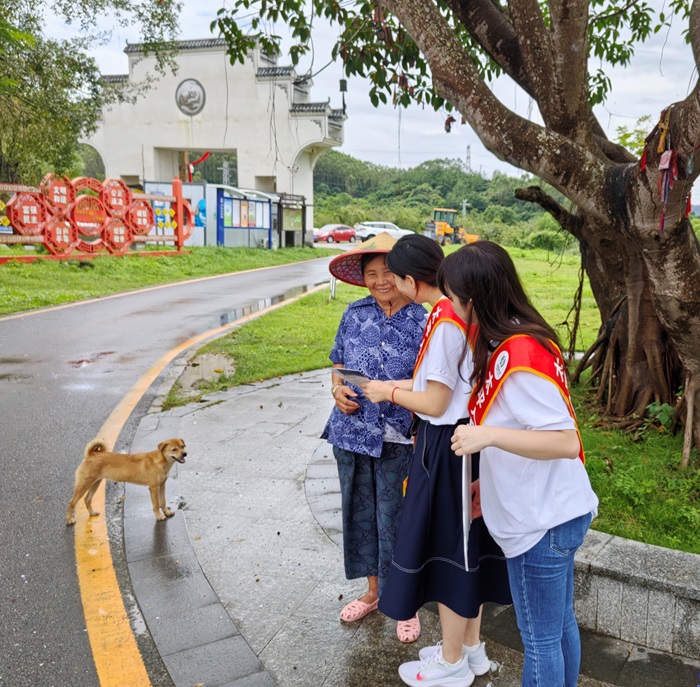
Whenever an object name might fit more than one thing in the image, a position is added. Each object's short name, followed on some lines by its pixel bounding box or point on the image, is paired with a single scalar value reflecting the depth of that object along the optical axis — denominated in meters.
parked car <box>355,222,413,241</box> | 40.62
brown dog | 4.07
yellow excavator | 42.67
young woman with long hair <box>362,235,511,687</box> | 2.33
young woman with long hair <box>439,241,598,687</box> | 1.96
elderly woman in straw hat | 2.93
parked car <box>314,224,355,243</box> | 42.19
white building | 29.70
